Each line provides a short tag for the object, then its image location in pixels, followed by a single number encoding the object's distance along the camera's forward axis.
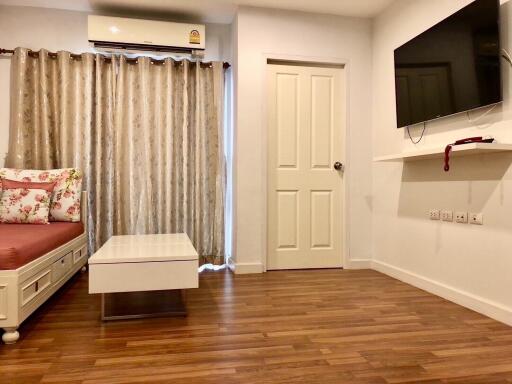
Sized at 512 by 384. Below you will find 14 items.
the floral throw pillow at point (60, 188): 3.26
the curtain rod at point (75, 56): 3.57
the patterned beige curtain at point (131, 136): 3.57
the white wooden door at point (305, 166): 3.73
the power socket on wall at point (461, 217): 2.63
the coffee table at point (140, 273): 2.21
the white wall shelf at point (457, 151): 2.17
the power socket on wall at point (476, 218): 2.50
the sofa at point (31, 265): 1.95
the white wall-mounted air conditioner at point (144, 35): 3.55
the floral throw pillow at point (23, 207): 3.00
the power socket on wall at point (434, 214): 2.90
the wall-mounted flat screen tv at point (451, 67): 2.32
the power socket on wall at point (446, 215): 2.77
